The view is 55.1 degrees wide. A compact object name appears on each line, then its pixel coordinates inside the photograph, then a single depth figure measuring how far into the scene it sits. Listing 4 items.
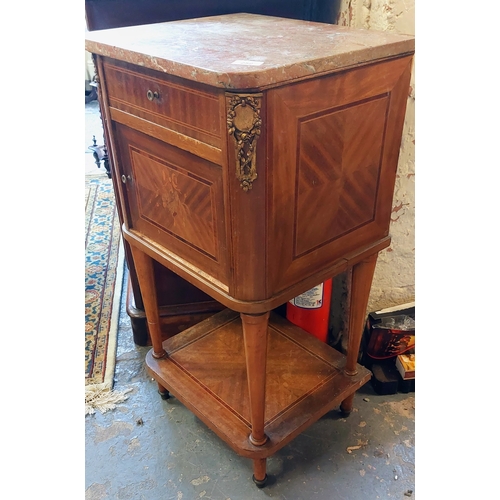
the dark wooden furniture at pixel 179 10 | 1.27
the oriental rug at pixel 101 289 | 1.52
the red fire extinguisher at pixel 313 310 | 1.41
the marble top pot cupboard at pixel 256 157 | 0.76
